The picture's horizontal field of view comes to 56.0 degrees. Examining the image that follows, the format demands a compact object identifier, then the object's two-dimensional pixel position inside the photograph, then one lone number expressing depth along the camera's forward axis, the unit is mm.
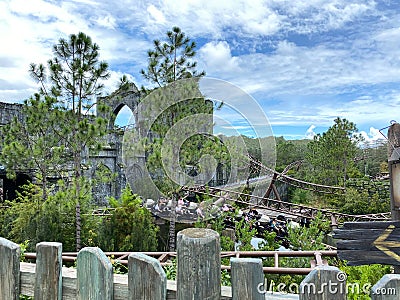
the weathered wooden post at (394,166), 1986
